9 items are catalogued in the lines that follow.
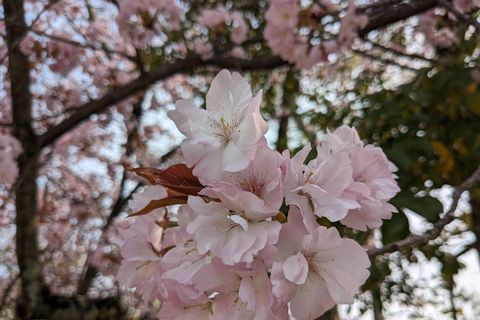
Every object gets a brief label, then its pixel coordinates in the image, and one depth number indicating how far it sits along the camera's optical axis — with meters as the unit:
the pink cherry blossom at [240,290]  0.14
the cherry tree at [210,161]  0.15
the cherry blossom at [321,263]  0.14
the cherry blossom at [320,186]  0.14
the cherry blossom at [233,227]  0.14
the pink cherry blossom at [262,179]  0.14
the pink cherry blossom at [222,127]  0.15
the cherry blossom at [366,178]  0.15
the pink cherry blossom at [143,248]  0.18
